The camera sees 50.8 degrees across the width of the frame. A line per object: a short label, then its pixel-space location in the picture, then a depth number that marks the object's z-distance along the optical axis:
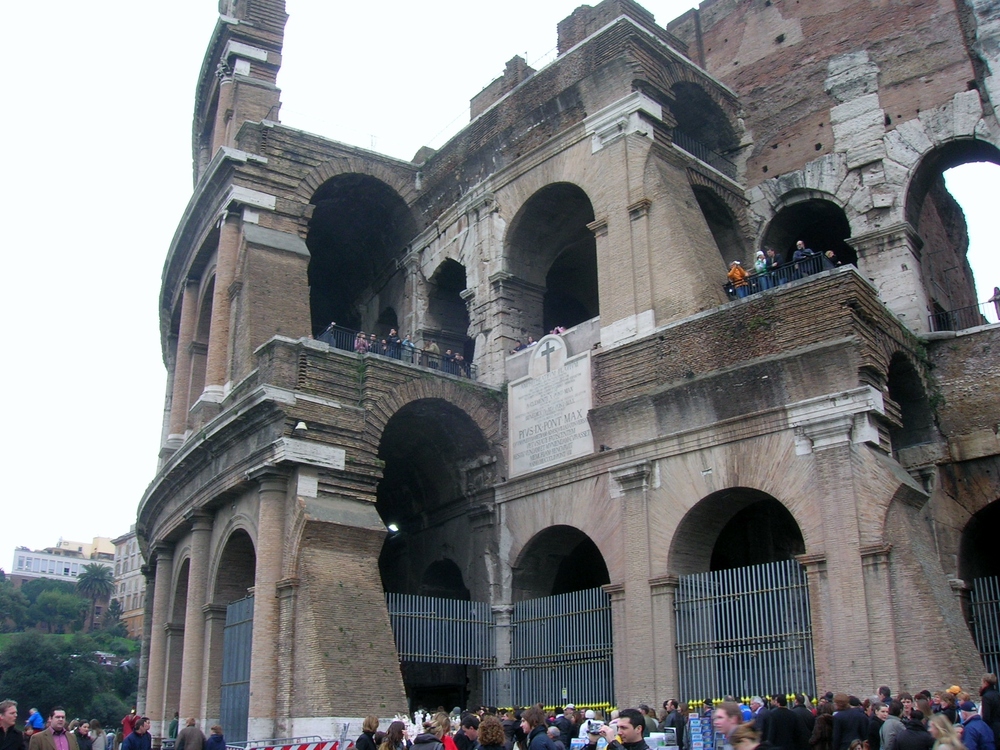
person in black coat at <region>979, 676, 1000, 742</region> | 8.43
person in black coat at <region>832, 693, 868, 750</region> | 8.95
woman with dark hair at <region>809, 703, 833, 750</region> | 9.34
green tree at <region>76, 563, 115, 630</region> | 95.88
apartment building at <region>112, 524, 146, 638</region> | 92.00
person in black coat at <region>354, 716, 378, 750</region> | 8.61
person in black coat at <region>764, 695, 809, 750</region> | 8.95
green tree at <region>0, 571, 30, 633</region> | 89.38
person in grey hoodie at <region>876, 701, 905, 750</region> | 8.38
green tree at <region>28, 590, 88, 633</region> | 92.88
